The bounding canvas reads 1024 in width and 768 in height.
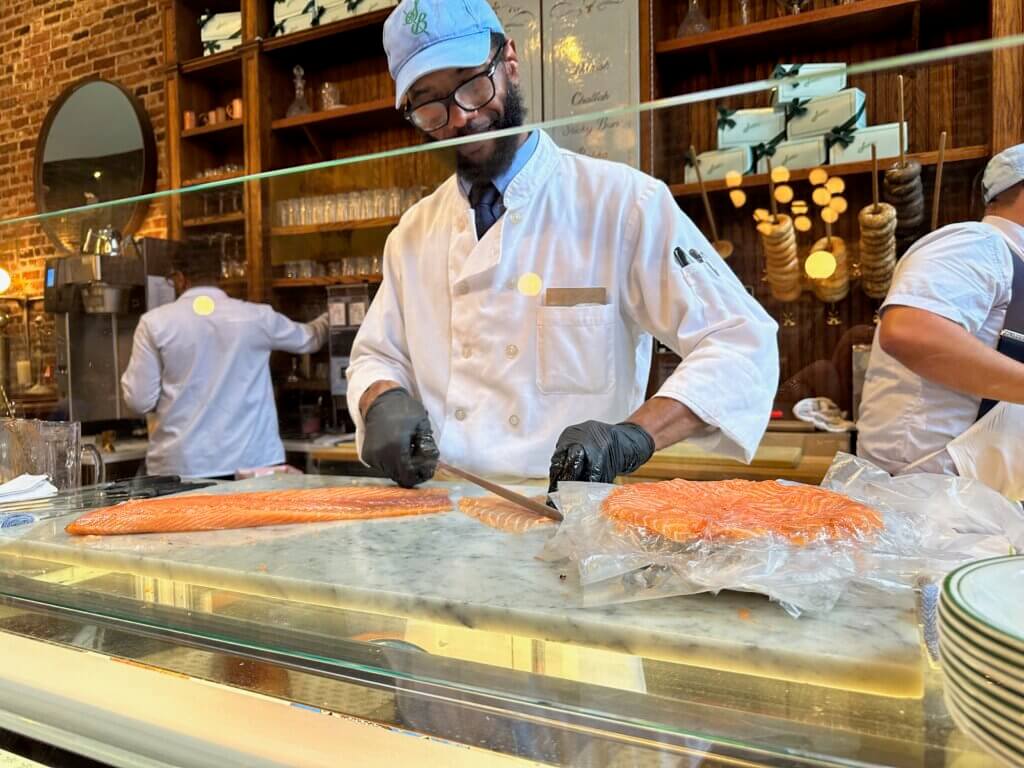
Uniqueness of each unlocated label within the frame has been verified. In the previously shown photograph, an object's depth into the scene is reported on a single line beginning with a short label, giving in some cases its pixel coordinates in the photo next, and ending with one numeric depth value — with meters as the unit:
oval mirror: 4.62
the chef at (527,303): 1.18
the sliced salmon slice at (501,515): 0.97
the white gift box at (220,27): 4.14
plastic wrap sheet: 0.66
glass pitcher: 1.48
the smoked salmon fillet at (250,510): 1.07
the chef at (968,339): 0.93
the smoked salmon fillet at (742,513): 0.72
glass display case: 0.57
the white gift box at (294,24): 3.90
